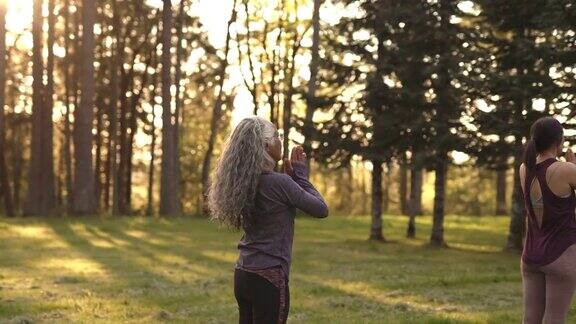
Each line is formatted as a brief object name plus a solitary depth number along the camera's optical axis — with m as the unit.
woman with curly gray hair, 4.56
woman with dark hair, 5.35
